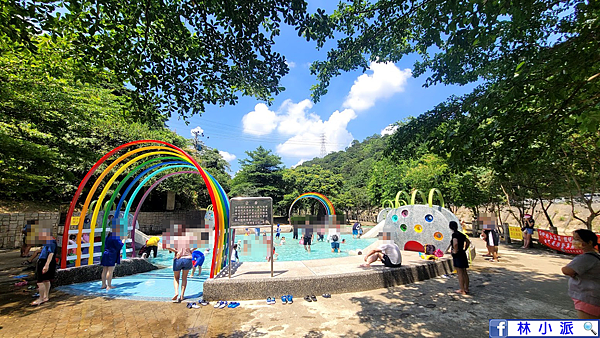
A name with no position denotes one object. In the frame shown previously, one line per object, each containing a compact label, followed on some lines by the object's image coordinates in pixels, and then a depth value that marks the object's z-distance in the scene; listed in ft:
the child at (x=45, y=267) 18.92
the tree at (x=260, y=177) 106.11
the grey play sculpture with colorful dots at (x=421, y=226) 31.76
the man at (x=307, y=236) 46.09
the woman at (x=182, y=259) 19.81
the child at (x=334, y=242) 43.91
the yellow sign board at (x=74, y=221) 35.82
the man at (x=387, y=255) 23.73
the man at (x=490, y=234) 32.94
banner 38.03
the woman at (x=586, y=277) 10.71
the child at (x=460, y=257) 20.45
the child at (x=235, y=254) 32.22
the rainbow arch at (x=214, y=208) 23.20
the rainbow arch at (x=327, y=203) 70.07
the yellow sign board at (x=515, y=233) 52.41
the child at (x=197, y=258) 22.63
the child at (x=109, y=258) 22.82
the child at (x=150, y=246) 37.68
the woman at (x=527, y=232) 45.21
